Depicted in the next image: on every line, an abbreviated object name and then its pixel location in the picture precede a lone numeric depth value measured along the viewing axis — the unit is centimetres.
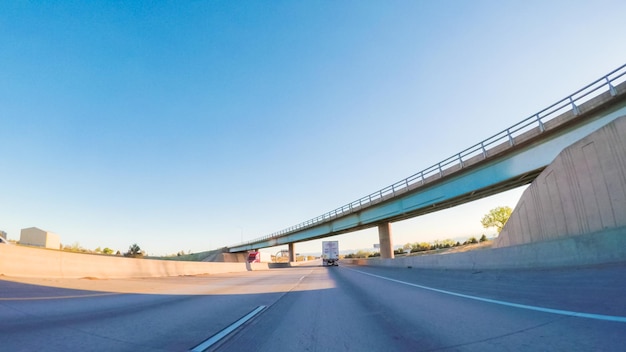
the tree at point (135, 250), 9444
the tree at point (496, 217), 7855
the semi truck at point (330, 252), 6122
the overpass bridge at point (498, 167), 1714
